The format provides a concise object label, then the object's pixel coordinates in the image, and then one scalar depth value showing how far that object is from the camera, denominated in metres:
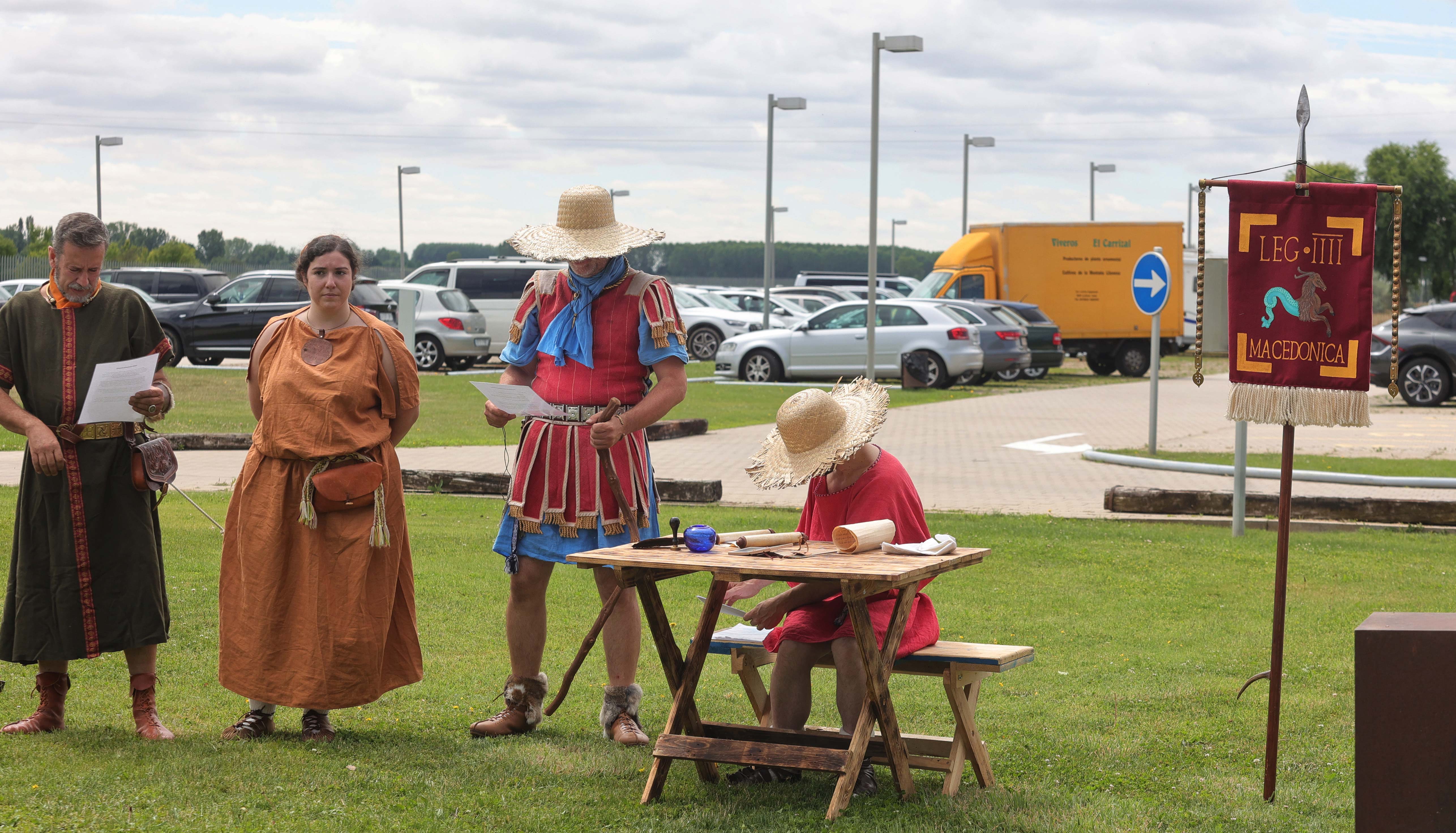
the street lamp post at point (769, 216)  33.31
